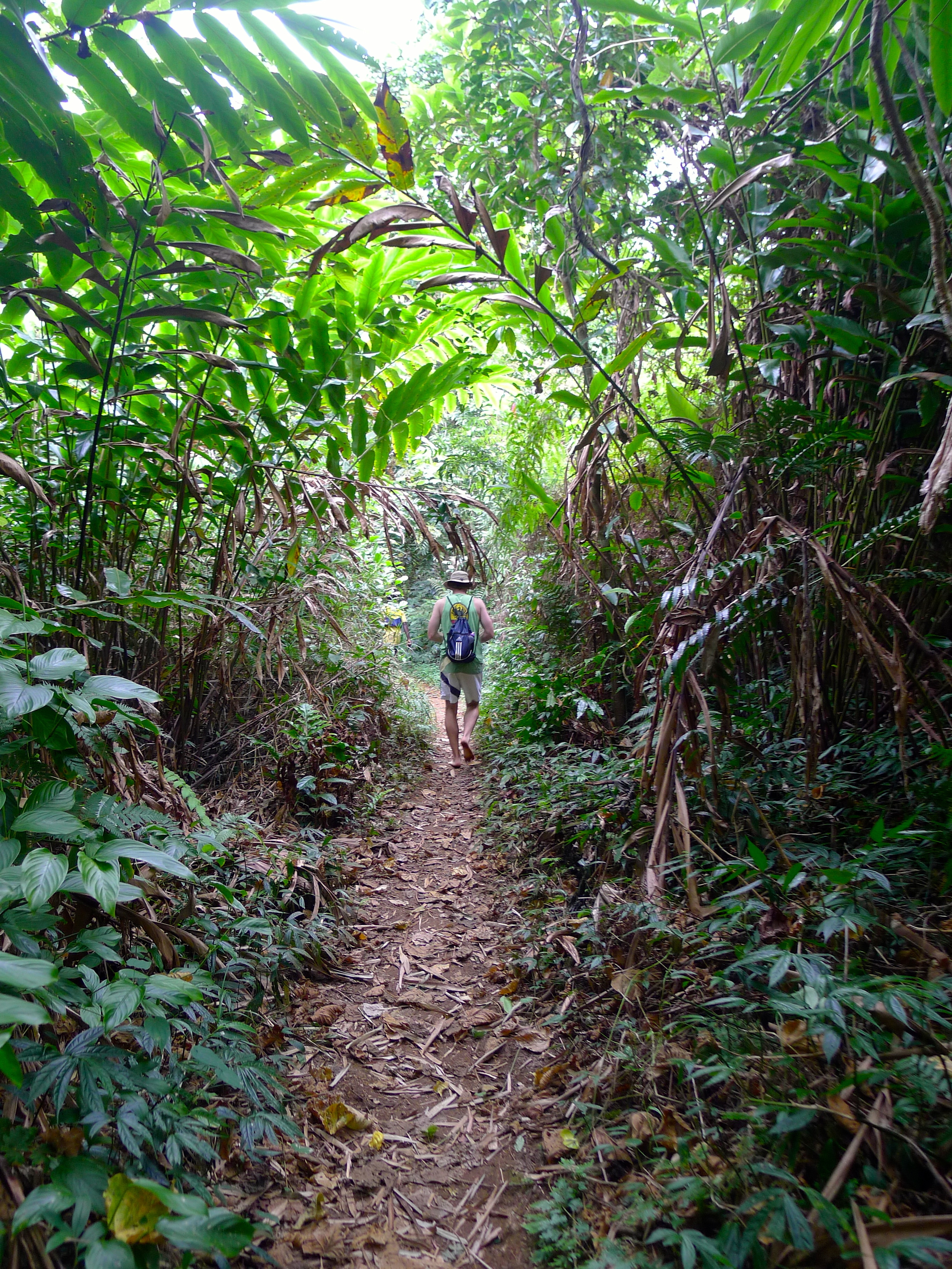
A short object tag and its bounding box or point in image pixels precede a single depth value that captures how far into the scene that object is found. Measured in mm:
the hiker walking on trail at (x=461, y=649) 5406
